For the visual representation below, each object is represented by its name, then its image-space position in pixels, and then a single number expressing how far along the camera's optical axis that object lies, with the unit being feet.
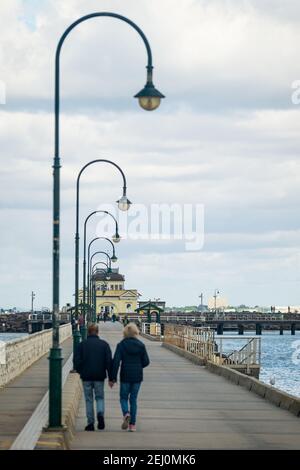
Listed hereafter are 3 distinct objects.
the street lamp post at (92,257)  299.97
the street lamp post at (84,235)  196.75
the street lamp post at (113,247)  233.14
